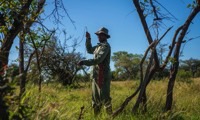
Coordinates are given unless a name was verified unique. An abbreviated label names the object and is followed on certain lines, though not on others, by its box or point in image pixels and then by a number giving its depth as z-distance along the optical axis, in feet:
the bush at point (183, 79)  62.19
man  25.38
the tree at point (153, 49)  24.74
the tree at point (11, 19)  22.11
